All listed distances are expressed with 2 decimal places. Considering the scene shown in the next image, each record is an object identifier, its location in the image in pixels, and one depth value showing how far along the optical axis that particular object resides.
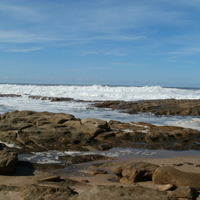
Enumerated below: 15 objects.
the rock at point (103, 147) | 7.56
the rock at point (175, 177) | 4.34
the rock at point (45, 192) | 3.86
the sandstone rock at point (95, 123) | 9.43
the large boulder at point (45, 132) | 7.75
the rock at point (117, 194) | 3.65
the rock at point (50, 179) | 4.64
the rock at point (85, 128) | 8.71
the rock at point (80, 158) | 6.29
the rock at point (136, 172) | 4.82
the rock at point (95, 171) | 5.31
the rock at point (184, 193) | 3.82
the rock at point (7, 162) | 4.99
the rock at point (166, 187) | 4.20
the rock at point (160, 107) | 17.08
